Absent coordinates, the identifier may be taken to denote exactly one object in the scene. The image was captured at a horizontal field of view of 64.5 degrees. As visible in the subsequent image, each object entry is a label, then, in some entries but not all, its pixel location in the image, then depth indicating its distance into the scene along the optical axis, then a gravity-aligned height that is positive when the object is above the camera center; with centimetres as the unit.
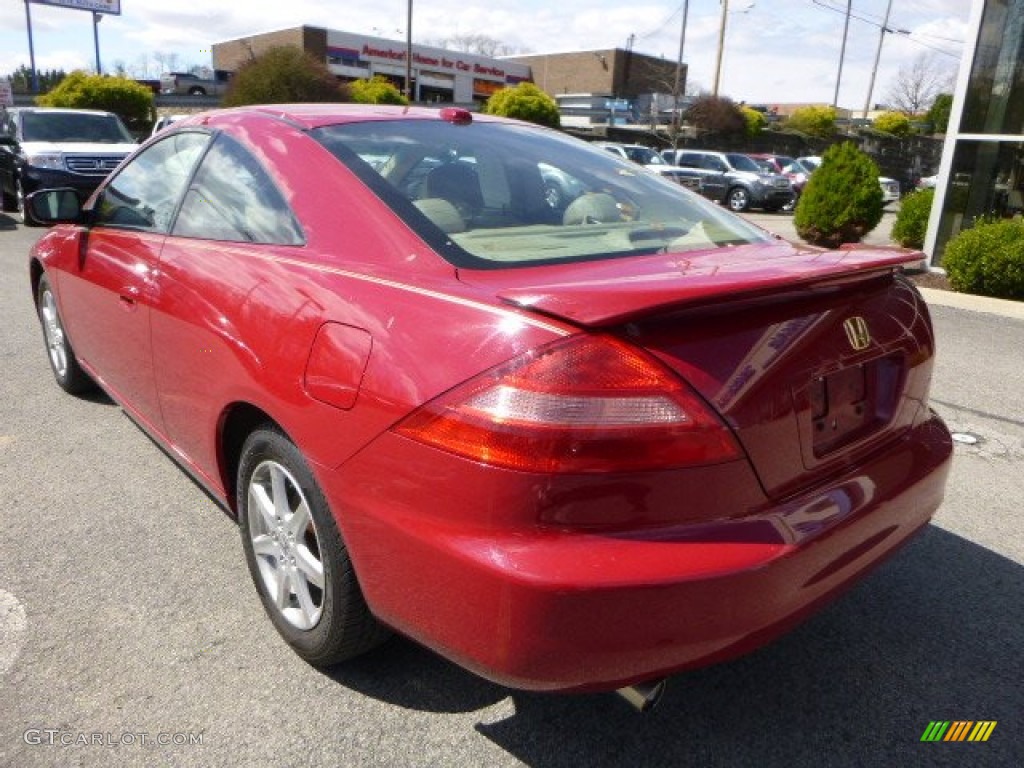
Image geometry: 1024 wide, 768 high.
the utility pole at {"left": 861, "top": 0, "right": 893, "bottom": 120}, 6149 +523
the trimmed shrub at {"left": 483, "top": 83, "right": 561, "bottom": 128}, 3794 +136
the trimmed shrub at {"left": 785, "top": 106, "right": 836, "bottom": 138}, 6028 +214
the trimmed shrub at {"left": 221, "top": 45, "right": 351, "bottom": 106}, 2933 +138
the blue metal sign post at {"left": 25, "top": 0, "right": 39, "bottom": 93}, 4700 +321
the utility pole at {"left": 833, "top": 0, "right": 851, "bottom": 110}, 6322 +591
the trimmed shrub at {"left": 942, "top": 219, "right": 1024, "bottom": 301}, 964 -115
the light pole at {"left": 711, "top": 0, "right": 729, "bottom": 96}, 4459 +570
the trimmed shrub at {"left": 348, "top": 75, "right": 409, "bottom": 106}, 3582 +143
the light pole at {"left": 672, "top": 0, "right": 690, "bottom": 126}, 4342 +367
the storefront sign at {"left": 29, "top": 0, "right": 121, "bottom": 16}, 4828 +603
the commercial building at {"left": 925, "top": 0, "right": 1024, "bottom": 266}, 1109 +38
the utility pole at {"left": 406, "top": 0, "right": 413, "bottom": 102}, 3734 +454
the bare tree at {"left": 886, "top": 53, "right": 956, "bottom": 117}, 6675 +414
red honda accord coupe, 165 -59
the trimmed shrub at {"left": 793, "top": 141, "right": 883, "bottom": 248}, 1247 -69
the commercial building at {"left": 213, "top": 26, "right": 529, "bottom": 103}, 6144 +510
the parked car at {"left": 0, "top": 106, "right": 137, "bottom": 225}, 1281 -64
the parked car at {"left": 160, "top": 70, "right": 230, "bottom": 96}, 5503 +197
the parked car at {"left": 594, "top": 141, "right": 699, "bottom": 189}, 2441 -51
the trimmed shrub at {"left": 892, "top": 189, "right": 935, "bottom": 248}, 1273 -94
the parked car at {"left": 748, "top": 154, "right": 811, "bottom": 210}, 2614 -60
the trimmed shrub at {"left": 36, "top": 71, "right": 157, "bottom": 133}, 2925 +44
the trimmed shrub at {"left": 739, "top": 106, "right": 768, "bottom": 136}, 5347 +170
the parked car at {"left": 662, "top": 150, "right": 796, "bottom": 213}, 2388 -96
